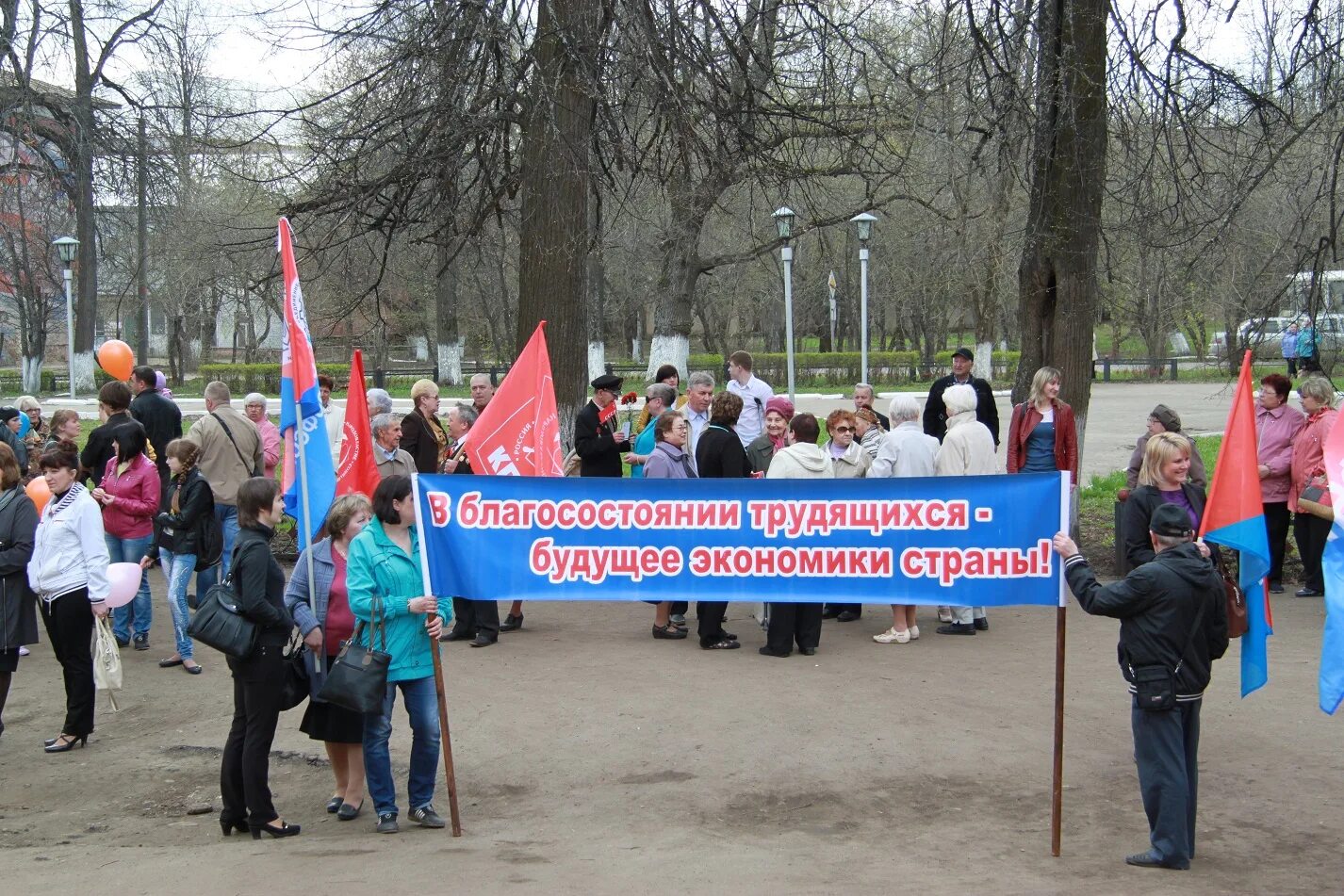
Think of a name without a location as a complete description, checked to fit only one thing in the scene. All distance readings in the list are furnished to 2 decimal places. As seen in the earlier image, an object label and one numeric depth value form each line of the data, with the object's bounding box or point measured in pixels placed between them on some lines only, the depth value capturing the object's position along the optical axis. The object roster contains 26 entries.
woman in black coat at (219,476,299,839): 5.68
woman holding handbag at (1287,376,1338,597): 9.79
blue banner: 5.72
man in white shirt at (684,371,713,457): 10.16
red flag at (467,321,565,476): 8.23
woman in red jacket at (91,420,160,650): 8.80
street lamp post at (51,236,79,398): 25.61
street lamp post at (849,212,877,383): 22.56
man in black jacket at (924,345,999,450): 11.62
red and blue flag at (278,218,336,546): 6.21
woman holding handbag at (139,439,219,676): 8.63
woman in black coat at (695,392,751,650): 8.93
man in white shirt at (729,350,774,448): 11.56
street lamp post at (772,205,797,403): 18.39
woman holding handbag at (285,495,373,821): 5.88
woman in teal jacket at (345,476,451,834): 5.57
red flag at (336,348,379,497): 6.96
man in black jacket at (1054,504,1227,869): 5.04
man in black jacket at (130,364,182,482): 11.26
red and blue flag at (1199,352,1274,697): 5.31
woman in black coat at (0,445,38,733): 7.16
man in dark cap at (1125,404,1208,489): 8.30
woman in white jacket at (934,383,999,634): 9.19
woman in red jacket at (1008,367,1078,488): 9.71
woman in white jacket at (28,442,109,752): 7.14
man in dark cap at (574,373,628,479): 9.77
